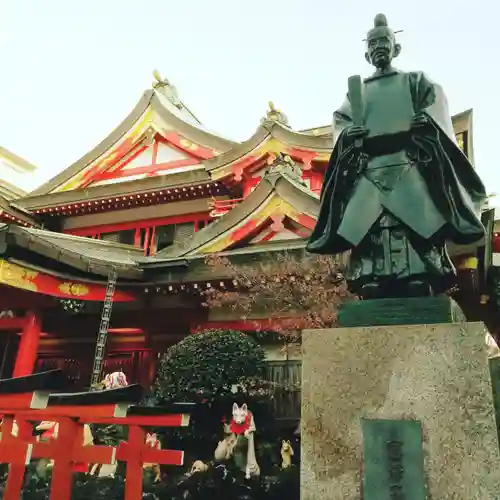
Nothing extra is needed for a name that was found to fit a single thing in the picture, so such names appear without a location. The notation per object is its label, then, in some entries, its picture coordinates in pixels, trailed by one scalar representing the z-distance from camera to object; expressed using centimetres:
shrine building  1056
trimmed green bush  848
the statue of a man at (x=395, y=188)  341
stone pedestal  274
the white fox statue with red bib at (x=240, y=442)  793
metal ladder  1014
